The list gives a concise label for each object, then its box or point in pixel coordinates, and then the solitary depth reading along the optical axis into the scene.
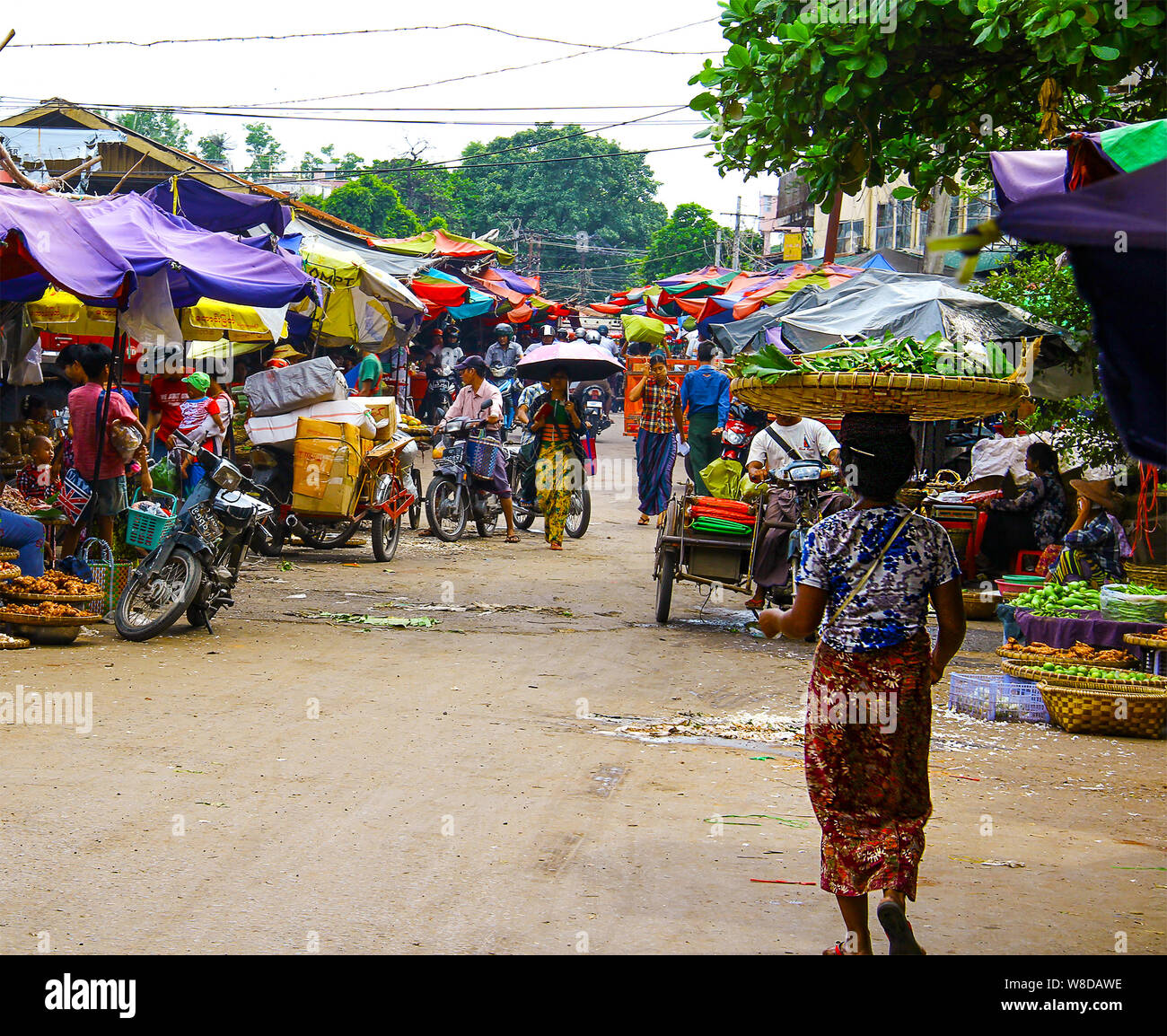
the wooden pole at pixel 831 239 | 29.73
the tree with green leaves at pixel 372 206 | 48.66
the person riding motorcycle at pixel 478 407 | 15.95
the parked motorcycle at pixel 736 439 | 14.08
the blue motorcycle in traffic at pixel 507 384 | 26.89
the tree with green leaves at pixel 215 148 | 58.79
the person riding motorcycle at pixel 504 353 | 29.48
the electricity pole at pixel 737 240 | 55.30
